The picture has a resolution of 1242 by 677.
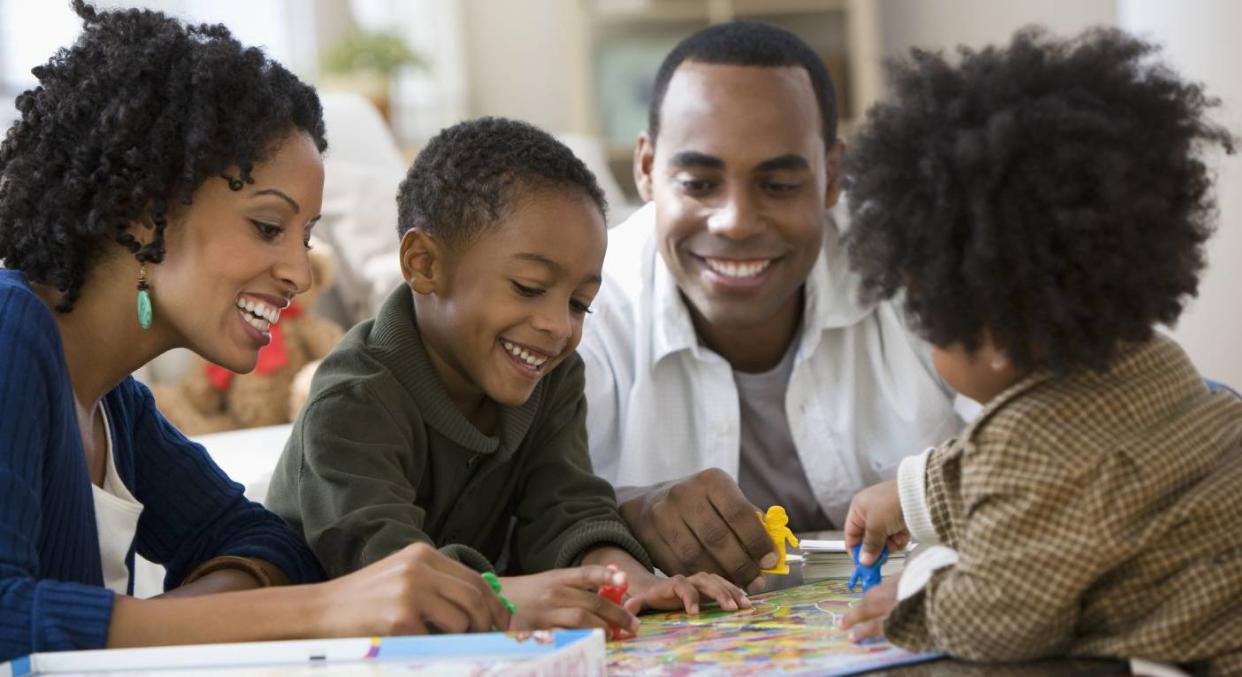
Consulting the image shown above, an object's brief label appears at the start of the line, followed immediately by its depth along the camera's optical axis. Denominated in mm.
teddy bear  2930
